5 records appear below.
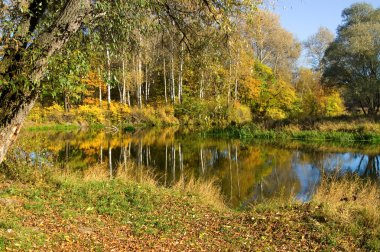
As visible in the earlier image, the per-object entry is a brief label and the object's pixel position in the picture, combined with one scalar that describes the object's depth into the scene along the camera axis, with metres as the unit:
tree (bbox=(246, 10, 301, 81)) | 43.00
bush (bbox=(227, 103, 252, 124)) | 29.85
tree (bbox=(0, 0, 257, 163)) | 4.07
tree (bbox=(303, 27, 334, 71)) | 47.19
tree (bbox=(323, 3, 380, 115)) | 27.19
